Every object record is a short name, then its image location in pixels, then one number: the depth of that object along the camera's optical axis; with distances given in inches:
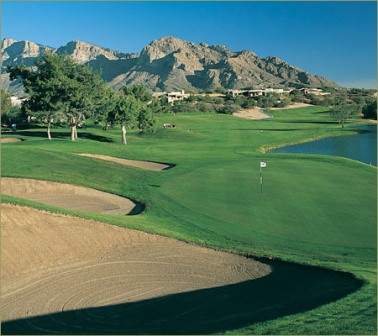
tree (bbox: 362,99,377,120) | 5497.0
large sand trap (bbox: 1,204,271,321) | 613.3
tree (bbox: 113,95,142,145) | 2667.3
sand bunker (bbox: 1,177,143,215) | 1136.9
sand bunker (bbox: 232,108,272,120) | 6013.8
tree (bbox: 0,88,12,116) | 3474.4
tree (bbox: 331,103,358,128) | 4913.9
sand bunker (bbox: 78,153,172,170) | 1843.0
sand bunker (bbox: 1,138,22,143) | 2564.0
